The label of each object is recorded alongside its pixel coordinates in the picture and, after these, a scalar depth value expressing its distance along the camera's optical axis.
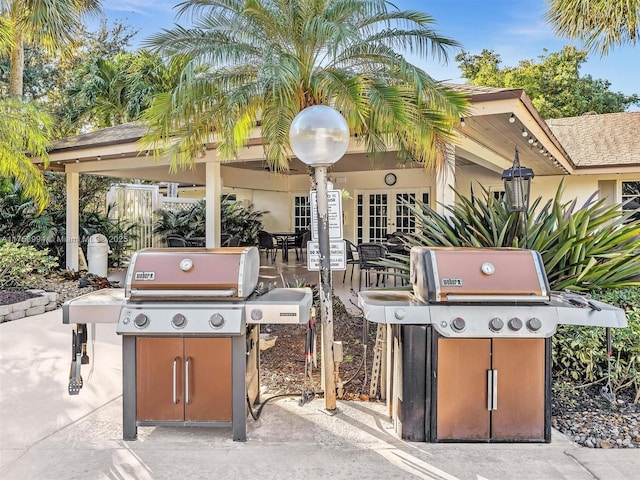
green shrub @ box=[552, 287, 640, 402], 3.67
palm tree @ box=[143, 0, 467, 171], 4.53
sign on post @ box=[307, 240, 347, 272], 3.61
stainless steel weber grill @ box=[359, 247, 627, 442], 2.94
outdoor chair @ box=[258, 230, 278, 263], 13.43
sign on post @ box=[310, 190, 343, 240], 3.61
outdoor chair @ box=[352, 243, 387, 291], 8.92
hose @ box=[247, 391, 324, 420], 3.39
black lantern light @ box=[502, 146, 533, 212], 4.13
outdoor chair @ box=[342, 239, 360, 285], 9.75
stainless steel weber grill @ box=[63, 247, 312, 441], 3.04
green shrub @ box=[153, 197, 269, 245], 14.00
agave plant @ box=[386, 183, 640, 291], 4.20
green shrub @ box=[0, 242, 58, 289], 7.73
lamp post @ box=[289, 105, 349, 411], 3.30
